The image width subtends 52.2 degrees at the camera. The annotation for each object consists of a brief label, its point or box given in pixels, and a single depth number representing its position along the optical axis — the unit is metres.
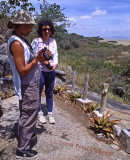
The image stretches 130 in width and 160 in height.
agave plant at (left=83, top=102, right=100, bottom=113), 3.57
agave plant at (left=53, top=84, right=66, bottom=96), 4.36
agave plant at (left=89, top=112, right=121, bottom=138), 2.82
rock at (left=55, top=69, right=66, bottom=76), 6.66
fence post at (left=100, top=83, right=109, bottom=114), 3.07
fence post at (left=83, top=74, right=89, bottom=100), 3.74
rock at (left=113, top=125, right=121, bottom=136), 2.78
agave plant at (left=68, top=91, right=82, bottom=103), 4.03
